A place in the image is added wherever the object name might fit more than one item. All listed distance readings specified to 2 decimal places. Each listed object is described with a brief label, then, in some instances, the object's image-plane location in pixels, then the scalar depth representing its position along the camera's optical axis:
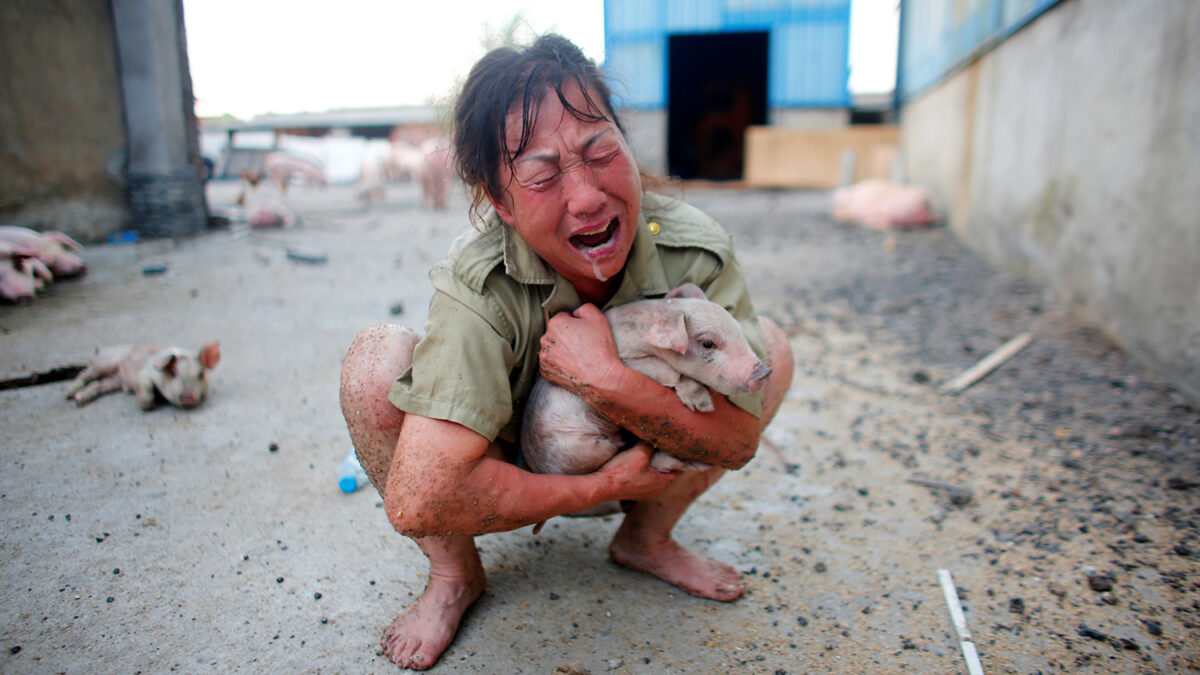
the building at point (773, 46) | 13.55
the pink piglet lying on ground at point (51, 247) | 4.66
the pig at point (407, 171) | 11.41
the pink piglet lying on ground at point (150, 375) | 3.15
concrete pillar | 6.55
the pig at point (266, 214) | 8.17
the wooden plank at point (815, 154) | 12.91
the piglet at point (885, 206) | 8.95
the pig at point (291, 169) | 15.41
